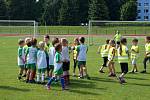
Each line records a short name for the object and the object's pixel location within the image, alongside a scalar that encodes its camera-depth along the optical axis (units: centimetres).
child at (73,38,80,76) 1837
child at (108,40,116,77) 1885
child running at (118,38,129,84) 1712
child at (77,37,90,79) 1823
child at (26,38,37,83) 1673
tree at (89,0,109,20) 10142
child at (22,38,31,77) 1692
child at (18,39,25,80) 1739
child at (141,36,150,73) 2112
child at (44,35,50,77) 1747
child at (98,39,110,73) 2081
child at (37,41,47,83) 1647
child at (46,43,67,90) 1525
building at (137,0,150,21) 15762
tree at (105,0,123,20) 11692
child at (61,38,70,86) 1633
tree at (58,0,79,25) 10650
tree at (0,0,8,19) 10606
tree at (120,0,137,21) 11138
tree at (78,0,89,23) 11200
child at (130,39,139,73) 2130
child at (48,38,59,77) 1652
